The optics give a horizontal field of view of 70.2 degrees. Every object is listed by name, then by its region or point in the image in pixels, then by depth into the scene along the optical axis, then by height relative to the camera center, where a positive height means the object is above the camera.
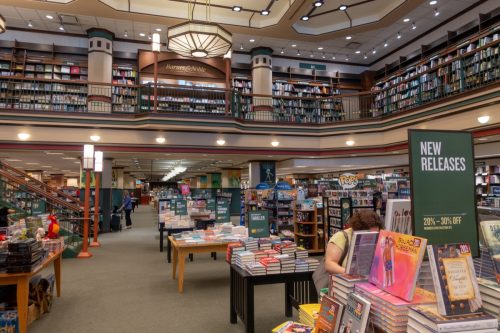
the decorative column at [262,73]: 14.24 +4.75
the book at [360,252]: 1.82 -0.33
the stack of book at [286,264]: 3.76 -0.80
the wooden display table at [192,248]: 5.39 -0.89
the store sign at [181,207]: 10.16 -0.48
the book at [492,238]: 1.64 -0.25
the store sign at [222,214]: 9.58 -0.65
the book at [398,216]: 1.97 -0.16
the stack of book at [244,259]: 3.88 -0.76
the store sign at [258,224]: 5.66 -0.55
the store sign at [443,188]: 1.69 -0.01
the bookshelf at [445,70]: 9.16 +3.45
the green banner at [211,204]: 10.93 -0.45
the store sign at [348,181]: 8.60 +0.17
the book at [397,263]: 1.44 -0.33
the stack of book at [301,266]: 3.82 -0.84
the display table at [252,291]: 3.57 -1.17
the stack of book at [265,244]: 4.41 -0.69
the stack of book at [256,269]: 3.65 -0.82
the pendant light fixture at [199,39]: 6.61 +2.93
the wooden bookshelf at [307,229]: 8.55 -0.99
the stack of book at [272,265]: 3.70 -0.80
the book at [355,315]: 1.45 -0.54
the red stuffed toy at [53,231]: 5.56 -0.60
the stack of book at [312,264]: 3.86 -0.82
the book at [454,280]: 1.31 -0.35
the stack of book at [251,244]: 4.34 -0.67
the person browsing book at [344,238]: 2.73 -0.40
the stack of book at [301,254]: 4.06 -0.75
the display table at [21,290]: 3.59 -0.99
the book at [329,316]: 1.62 -0.60
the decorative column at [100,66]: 11.83 +4.47
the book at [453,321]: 1.26 -0.49
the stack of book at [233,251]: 4.19 -0.73
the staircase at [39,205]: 8.30 -0.33
